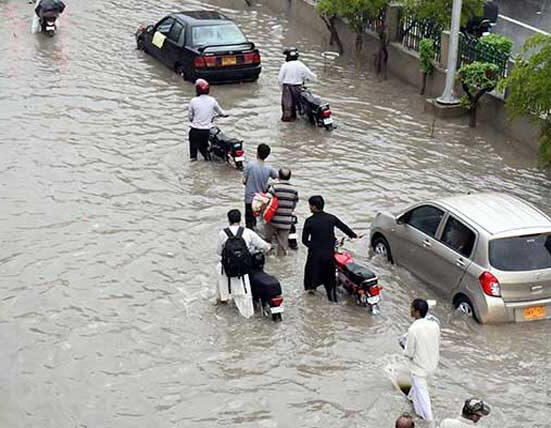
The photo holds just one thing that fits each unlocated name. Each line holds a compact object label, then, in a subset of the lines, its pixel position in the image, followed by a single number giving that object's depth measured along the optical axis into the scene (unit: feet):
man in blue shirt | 46.57
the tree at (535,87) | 52.16
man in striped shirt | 44.86
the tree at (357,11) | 76.18
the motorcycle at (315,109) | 63.46
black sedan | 72.43
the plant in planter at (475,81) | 63.77
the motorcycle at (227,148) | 56.39
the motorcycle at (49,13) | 86.63
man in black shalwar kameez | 40.14
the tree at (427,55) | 70.23
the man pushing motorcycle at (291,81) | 64.39
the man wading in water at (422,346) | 31.76
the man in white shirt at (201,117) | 56.13
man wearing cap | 27.81
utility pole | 65.31
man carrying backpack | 38.65
